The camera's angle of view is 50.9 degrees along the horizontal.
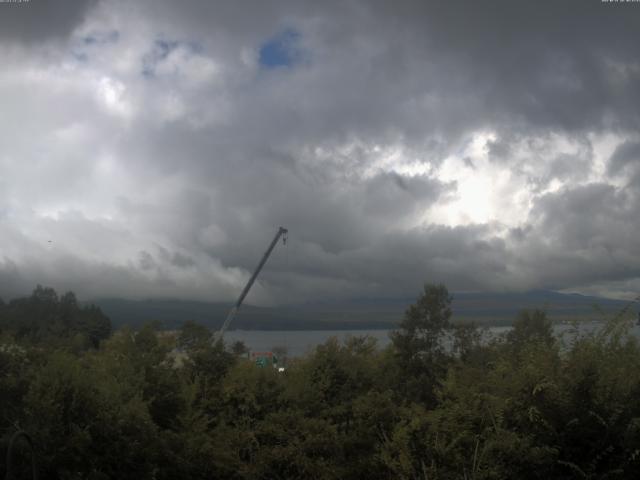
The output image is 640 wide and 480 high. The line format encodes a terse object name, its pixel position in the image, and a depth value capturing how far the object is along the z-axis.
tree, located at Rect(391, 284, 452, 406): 25.52
